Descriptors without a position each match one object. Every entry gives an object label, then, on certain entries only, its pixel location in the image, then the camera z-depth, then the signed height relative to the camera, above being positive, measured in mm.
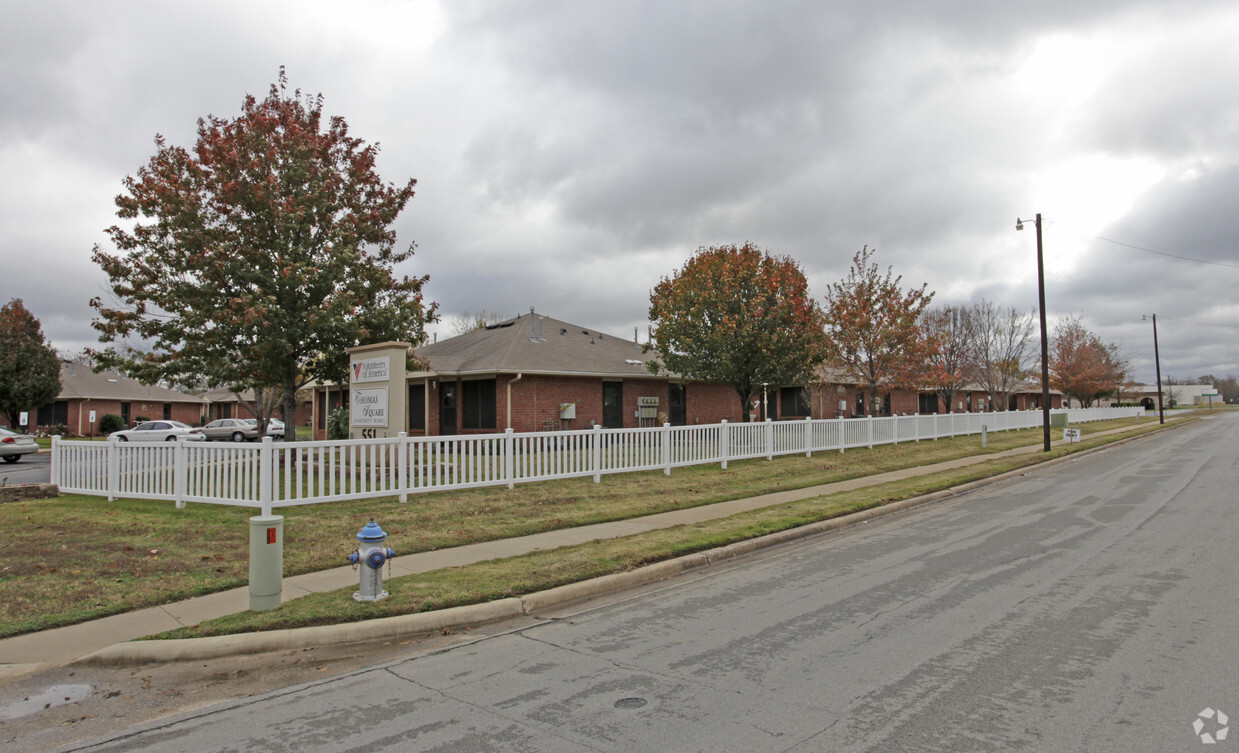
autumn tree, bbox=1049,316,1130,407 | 55062 +2430
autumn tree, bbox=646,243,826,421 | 23203 +2458
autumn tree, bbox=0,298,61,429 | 34750 +2285
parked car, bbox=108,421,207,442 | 35000 -1151
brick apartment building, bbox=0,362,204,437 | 42312 +548
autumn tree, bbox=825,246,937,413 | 28531 +2832
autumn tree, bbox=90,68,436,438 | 16625 +3642
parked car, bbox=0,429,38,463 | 25547 -1233
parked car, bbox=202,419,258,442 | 39312 -1250
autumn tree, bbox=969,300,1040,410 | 42344 +2633
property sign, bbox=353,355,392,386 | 14445 +768
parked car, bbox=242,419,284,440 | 38562 -1219
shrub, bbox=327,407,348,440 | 23984 -601
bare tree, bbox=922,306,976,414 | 36281 +2917
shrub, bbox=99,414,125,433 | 42738 -780
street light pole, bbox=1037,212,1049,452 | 23812 +1329
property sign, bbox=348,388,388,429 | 14406 -53
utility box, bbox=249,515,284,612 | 6312 -1412
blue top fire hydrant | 6445 -1405
